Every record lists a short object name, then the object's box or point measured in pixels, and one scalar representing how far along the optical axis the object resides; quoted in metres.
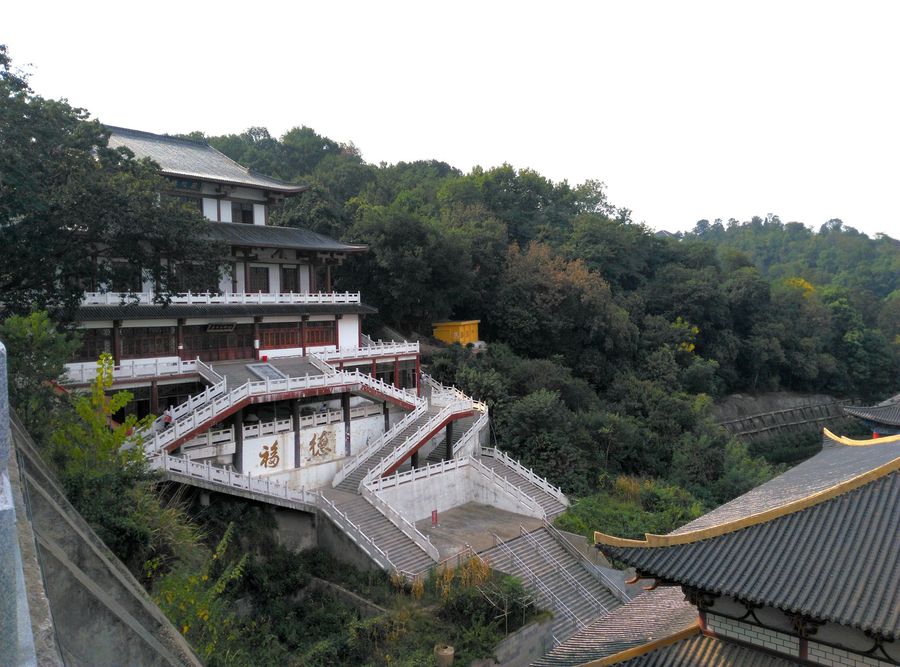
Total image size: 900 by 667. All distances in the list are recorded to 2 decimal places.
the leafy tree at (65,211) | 17.27
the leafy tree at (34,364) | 13.88
